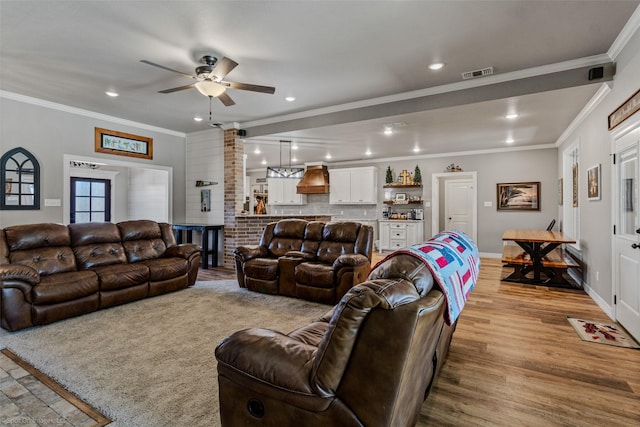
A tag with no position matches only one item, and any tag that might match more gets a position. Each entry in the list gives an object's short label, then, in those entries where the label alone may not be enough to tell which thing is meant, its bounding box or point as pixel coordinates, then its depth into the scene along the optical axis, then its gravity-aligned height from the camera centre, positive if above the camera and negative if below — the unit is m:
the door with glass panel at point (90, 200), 7.51 +0.36
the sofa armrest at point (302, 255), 4.29 -0.55
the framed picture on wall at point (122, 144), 5.57 +1.30
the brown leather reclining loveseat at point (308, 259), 3.83 -0.59
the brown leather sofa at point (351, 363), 1.11 -0.57
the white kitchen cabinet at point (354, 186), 8.71 +0.81
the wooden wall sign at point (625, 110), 2.74 +0.98
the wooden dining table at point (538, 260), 4.79 -0.71
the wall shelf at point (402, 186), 8.30 +0.77
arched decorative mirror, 4.51 +0.50
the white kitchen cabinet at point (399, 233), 8.12 -0.48
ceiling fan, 3.38 +1.41
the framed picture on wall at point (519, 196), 7.13 +0.42
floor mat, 2.81 -1.11
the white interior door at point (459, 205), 8.23 +0.25
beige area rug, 1.87 -1.09
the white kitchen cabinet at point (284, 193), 9.84 +0.68
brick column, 6.04 +0.47
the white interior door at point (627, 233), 2.82 -0.17
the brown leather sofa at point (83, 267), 3.02 -0.62
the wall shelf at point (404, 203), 8.32 +0.33
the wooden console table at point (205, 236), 5.98 -0.43
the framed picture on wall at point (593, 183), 3.87 +0.41
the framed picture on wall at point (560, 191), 6.37 +0.49
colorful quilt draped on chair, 1.35 -0.24
